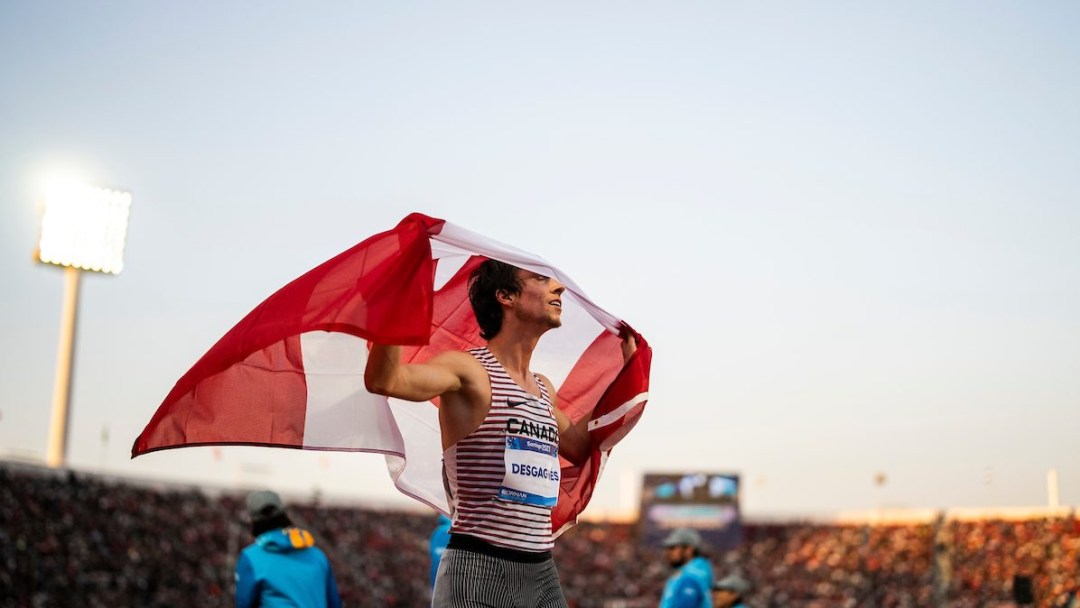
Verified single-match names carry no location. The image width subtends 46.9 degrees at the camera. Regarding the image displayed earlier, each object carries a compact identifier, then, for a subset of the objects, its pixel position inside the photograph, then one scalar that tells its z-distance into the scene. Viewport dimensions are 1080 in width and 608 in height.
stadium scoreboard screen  44.75
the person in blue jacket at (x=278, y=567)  6.34
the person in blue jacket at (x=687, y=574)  9.27
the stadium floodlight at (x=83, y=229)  38.81
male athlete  3.34
